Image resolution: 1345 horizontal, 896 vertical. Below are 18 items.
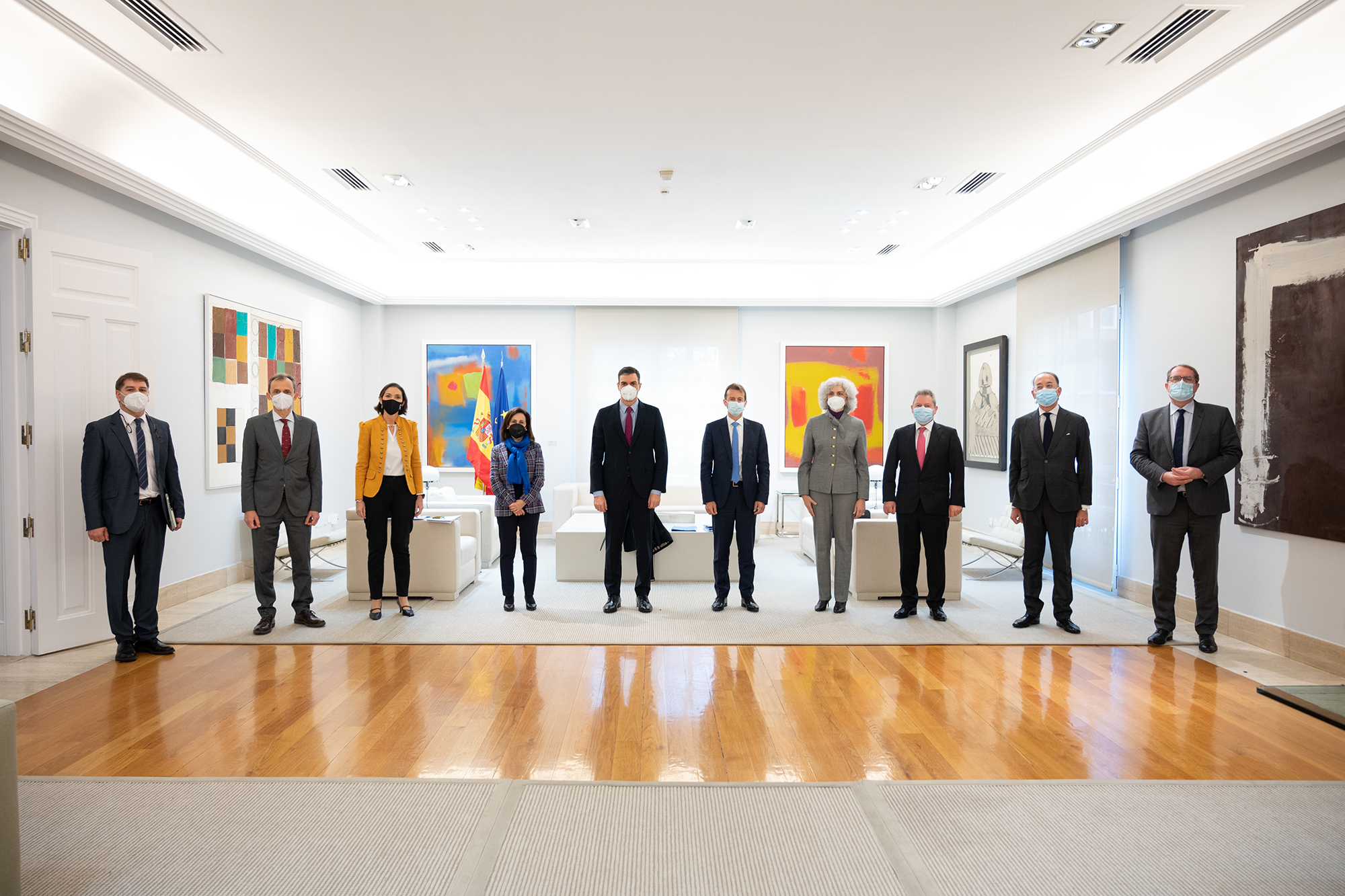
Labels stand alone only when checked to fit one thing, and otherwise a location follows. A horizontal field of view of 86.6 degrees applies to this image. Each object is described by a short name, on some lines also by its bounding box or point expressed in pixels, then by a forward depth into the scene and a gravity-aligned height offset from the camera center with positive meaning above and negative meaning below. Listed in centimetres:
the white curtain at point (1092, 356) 606 +67
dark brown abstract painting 410 +32
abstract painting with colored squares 620 +55
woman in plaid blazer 536 -42
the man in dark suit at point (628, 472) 532 -31
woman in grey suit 535 -31
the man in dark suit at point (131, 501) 423 -42
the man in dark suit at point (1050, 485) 493 -39
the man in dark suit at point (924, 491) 518 -45
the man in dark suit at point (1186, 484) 445 -35
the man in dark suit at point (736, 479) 547 -37
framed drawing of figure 816 +32
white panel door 434 +24
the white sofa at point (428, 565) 576 -108
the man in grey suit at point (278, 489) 496 -40
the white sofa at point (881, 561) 581 -107
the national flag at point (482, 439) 974 -10
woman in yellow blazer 511 -37
